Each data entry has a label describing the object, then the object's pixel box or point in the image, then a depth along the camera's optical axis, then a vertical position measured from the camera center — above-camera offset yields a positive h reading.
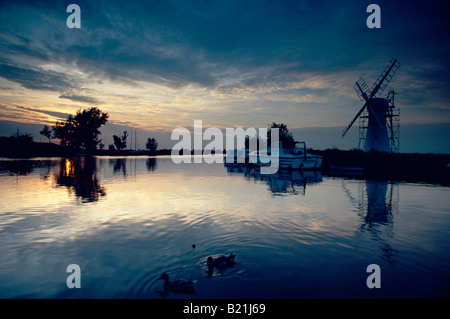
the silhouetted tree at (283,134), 96.42 +10.51
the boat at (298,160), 51.41 -0.55
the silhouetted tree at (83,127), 112.69 +15.24
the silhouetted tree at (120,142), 162.25 +11.12
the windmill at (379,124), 52.66 +8.41
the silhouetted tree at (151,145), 182.75 +10.03
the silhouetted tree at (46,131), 131.25 +15.02
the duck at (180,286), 5.88 -3.51
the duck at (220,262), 7.14 -3.47
